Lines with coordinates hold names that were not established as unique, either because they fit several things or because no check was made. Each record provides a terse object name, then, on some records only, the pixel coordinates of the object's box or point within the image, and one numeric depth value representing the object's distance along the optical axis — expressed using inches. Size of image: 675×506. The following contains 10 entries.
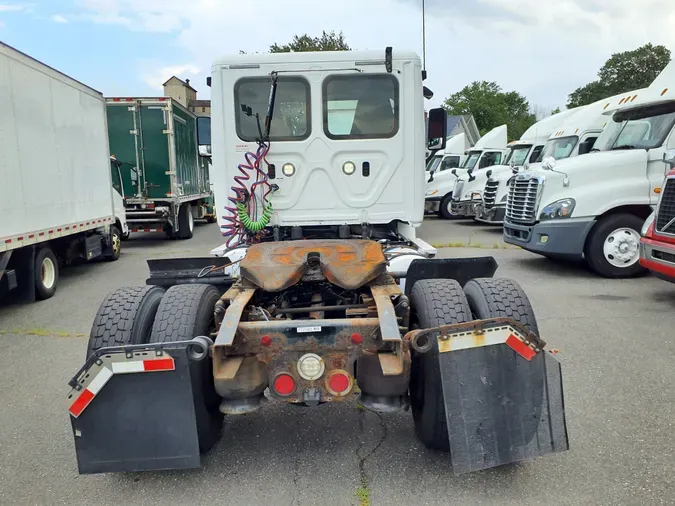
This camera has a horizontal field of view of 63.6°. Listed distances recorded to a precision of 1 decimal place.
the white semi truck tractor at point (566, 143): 423.5
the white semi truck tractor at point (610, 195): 326.6
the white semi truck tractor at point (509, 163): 617.0
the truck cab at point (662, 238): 255.9
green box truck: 547.8
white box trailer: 277.3
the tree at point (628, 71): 2249.0
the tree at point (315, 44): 1438.2
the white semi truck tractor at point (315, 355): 110.3
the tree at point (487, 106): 2731.3
